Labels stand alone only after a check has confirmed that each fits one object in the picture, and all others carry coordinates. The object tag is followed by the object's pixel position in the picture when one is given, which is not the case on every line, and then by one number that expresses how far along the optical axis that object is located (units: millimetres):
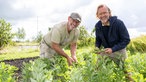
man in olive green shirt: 2042
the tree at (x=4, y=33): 8833
